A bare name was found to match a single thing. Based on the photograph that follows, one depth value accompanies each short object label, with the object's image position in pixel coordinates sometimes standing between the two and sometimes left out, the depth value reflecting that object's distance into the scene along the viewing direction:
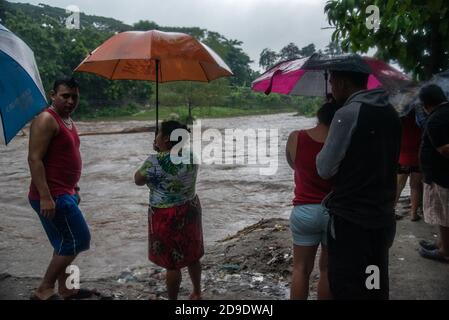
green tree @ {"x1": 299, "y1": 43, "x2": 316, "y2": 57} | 73.38
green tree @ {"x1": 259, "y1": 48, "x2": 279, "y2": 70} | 80.31
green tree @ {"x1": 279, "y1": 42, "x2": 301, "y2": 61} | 73.58
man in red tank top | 2.98
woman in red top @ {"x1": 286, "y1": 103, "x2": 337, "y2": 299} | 2.57
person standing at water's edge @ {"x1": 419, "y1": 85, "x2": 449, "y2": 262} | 3.41
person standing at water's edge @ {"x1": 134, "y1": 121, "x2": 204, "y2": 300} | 2.95
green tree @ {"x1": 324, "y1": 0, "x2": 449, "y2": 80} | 3.69
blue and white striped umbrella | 2.64
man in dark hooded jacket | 2.25
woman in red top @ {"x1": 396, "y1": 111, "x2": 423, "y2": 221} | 5.18
